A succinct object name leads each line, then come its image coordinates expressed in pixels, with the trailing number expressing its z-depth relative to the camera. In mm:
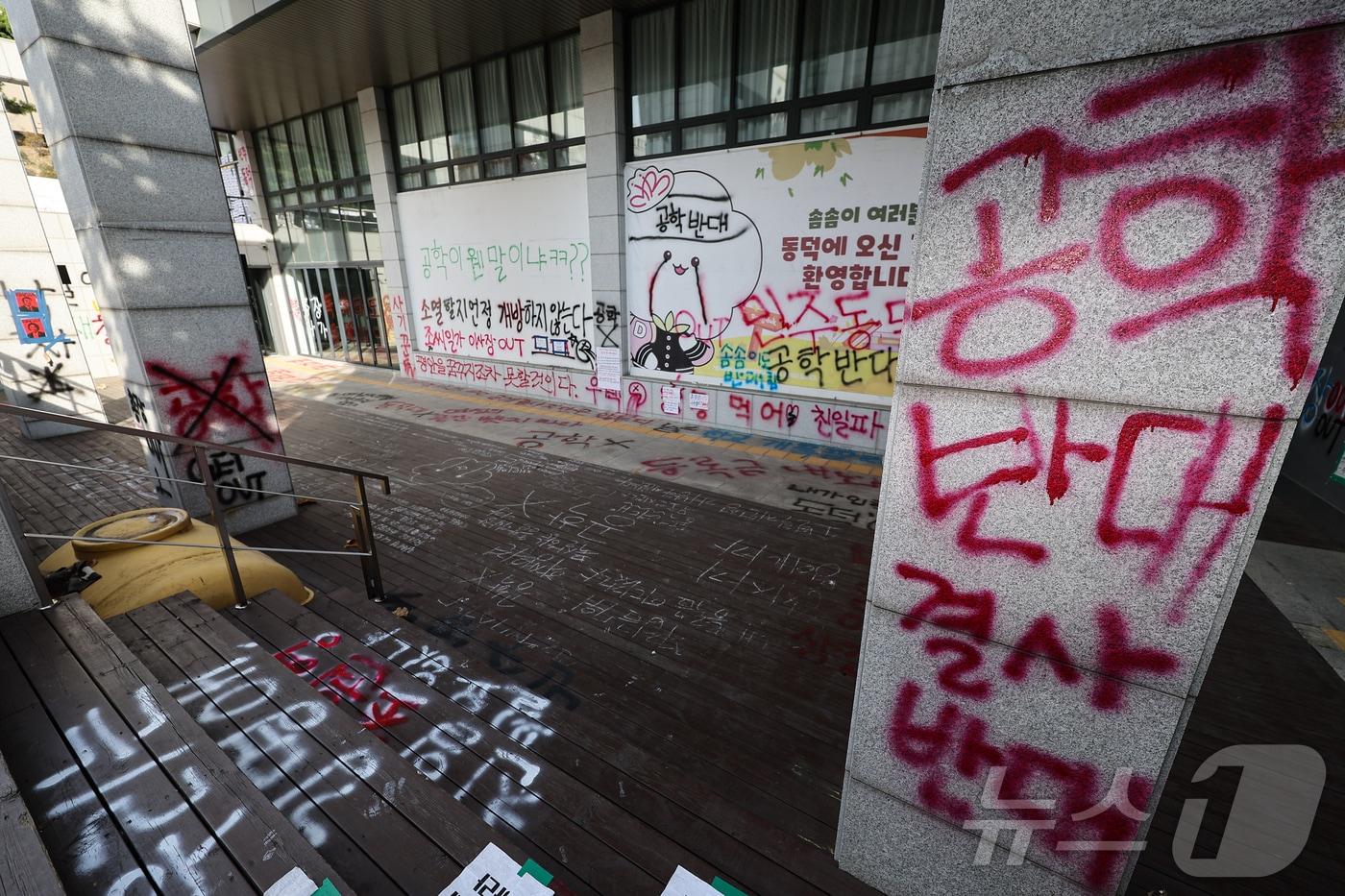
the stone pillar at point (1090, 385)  1428
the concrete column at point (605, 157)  9602
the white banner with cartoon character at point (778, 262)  8258
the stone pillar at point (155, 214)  4824
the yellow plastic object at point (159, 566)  4031
